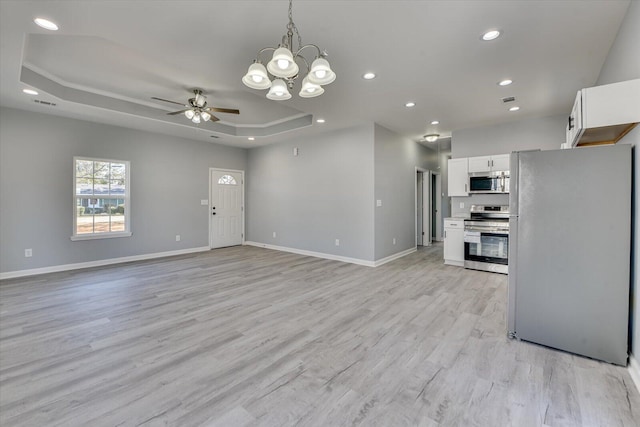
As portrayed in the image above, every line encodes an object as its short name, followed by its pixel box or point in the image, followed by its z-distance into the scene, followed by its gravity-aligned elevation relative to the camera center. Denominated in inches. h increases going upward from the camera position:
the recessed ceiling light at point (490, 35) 95.7 +61.4
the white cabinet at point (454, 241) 207.3 -24.3
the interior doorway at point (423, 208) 299.9 +1.2
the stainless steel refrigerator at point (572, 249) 84.6 -13.1
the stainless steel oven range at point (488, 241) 186.5 -22.0
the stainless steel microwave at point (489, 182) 194.1 +19.5
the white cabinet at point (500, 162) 193.9 +33.4
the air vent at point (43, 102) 165.2 +63.5
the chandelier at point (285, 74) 77.0 +40.5
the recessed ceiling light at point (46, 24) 89.4 +60.7
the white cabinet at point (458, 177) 211.2 +25.3
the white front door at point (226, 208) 282.7 +0.2
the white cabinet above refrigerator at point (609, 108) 77.5 +29.8
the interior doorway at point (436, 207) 330.0 +2.6
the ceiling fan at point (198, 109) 168.1 +60.6
